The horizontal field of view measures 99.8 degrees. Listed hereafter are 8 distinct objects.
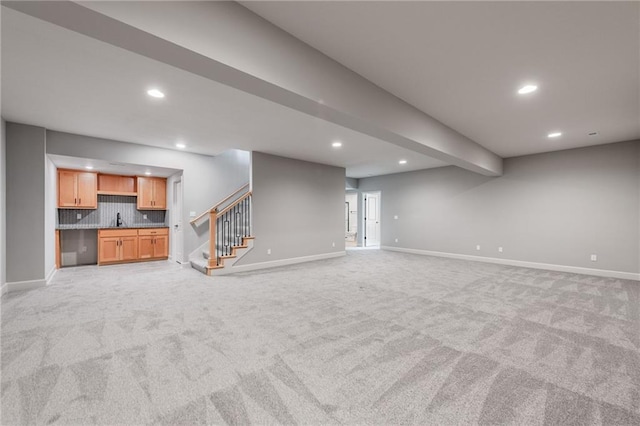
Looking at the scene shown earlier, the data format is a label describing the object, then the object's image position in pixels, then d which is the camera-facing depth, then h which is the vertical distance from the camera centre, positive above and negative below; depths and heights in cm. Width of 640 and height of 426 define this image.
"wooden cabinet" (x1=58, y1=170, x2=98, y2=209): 620 +52
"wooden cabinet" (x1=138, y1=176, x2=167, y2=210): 709 +49
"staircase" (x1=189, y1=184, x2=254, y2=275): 553 -61
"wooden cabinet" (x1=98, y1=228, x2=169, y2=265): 651 -84
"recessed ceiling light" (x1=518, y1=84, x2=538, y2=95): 303 +139
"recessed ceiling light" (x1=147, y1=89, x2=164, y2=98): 317 +142
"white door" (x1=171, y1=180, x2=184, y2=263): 640 -28
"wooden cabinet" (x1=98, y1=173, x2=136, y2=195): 680 +70
